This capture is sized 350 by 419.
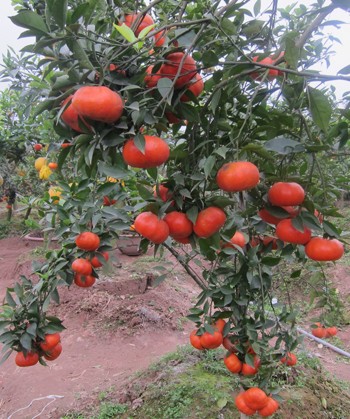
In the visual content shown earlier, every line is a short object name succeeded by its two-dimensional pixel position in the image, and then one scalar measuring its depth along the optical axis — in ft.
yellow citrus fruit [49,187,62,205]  7.47
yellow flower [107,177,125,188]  6.69
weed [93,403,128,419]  7.19
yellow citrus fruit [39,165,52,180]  9.59
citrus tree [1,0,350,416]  2.34
